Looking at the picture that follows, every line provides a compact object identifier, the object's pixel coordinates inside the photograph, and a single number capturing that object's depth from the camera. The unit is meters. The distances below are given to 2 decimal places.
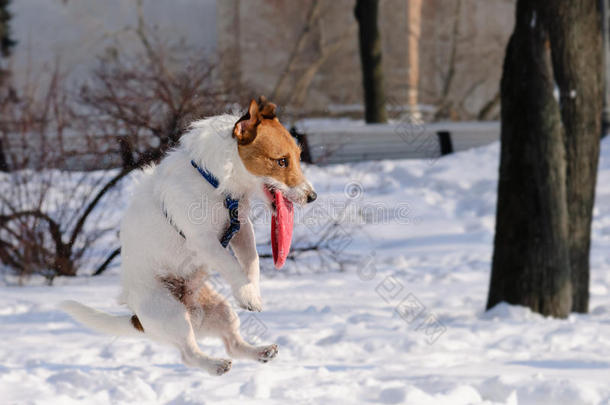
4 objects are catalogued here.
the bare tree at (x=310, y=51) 46.56
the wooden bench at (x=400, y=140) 28.52
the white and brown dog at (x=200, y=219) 3.55
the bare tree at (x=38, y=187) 13.53
